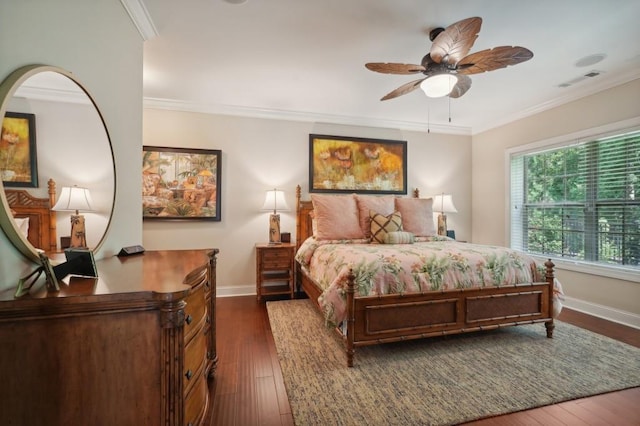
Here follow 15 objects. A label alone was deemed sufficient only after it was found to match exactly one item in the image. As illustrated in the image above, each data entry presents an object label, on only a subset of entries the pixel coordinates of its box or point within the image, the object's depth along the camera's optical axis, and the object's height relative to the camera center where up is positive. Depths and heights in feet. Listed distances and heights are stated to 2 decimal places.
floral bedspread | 7.11 -1.58
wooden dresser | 2.77 -1.47
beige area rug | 5.39 -3.75
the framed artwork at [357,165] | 13.70 +2.37
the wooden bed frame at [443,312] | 6.97 -2.68
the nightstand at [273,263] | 11.69 -2.11
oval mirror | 3.14 +0.82
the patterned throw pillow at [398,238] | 10.55 -0.97
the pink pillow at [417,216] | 12.07 -0.18
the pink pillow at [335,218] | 11.26 -0.24
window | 9.65 +0.43
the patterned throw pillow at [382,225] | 11.00 -0.51
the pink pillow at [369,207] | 11.80 +0.22
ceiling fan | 5.91 +3.65
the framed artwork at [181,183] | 11.87 +1.26
